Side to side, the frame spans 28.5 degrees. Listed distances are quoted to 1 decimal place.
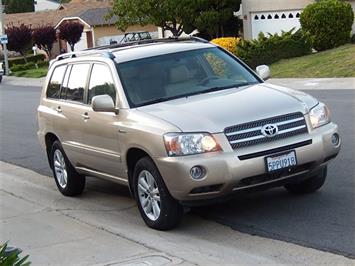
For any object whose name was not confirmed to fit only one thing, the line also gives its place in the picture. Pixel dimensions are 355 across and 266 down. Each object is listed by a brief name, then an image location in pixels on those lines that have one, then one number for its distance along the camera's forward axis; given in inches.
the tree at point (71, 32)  2160.4
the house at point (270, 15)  1295.5
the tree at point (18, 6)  3826.0
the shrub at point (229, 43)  1077.1
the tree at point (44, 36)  2110.0
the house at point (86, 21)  2348.7
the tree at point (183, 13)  1311.5
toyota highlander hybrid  246.1
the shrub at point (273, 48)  1059.9
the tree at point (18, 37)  2164.1
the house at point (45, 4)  3951.8
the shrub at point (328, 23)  1069.8
